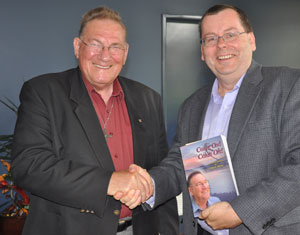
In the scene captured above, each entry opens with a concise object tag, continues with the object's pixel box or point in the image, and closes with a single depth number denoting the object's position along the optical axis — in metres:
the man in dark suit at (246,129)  1.52
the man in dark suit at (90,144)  1.78
